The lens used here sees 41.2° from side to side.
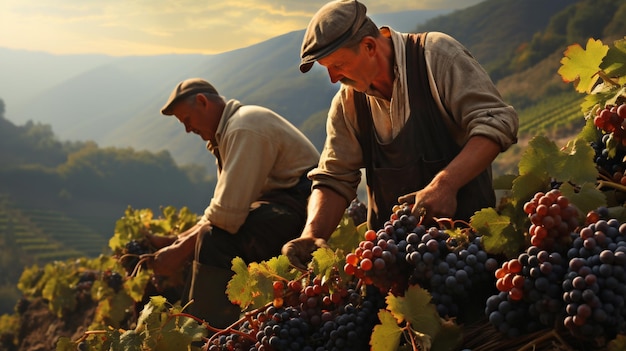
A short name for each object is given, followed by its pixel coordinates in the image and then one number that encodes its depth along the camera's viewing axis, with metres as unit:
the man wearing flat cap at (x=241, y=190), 5.00
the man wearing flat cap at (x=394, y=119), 3.03
